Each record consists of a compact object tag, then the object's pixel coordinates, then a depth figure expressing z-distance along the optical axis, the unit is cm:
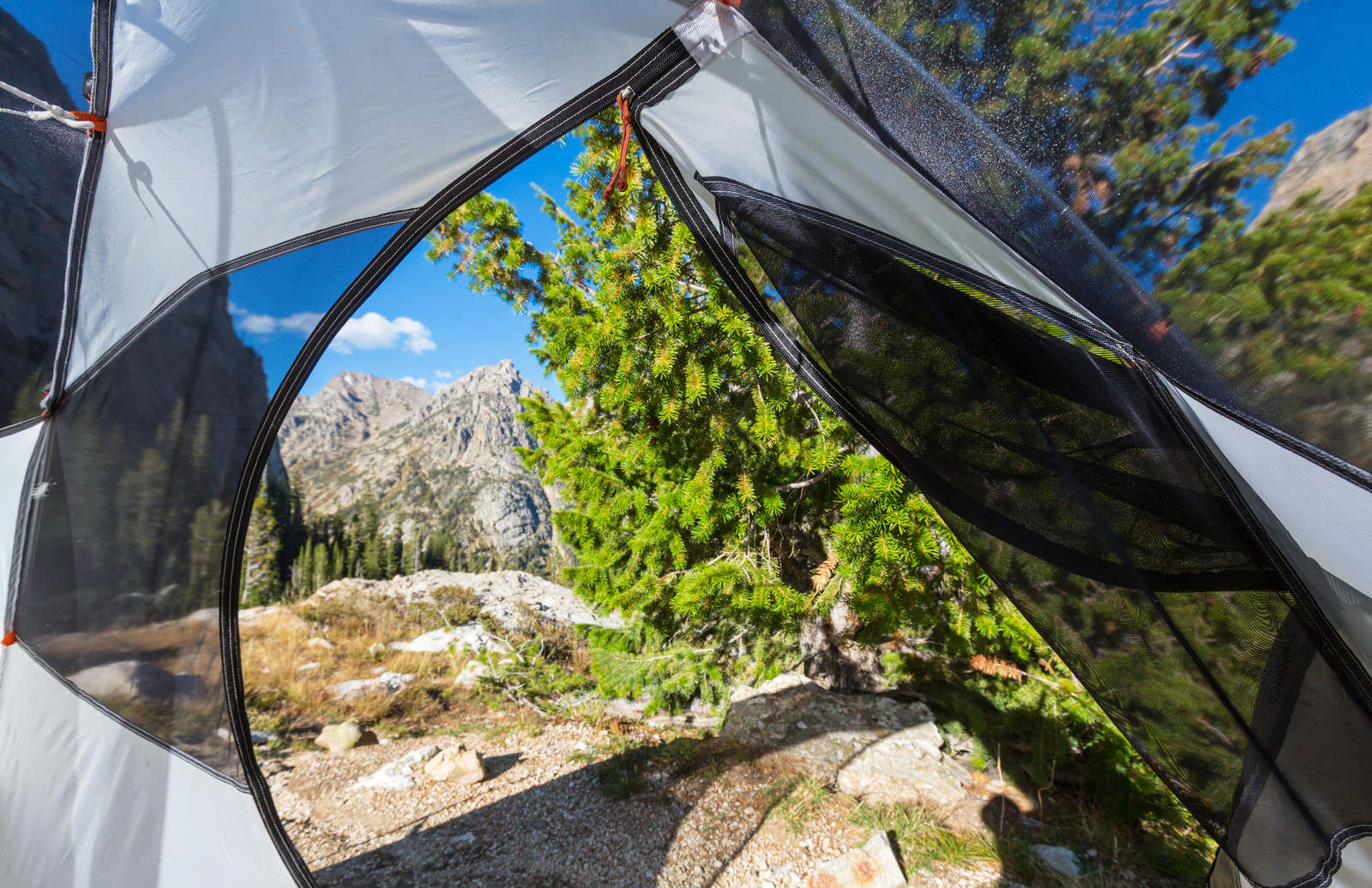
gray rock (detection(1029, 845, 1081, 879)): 232
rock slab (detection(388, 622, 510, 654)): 709
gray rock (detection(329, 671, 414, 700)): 592
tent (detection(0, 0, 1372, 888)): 75
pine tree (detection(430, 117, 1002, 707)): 227
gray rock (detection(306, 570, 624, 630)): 937
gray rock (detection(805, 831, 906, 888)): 228
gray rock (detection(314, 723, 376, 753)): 456
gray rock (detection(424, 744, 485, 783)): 369
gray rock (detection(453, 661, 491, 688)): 616
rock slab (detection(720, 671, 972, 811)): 296
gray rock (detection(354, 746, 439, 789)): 375
